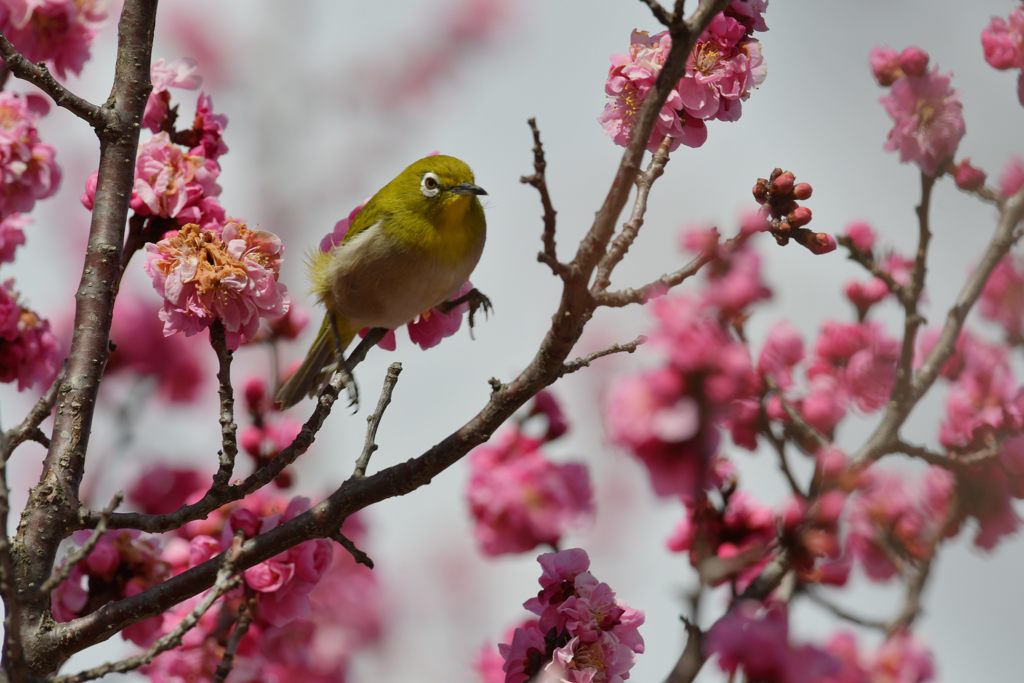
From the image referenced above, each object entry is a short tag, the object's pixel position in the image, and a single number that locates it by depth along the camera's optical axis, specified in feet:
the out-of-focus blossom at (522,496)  35.24
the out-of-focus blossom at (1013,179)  26.48
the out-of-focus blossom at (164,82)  23.08
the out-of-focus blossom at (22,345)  24.66
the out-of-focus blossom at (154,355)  41.06
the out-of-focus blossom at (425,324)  27.71
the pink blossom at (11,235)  25.73
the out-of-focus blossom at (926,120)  25.46
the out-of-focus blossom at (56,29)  26.25
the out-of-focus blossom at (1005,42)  25.63
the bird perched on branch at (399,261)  29.07
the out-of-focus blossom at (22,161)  24.79
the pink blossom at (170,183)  21.25
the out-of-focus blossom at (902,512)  23.61
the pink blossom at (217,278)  19.71
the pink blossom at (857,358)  26.00
